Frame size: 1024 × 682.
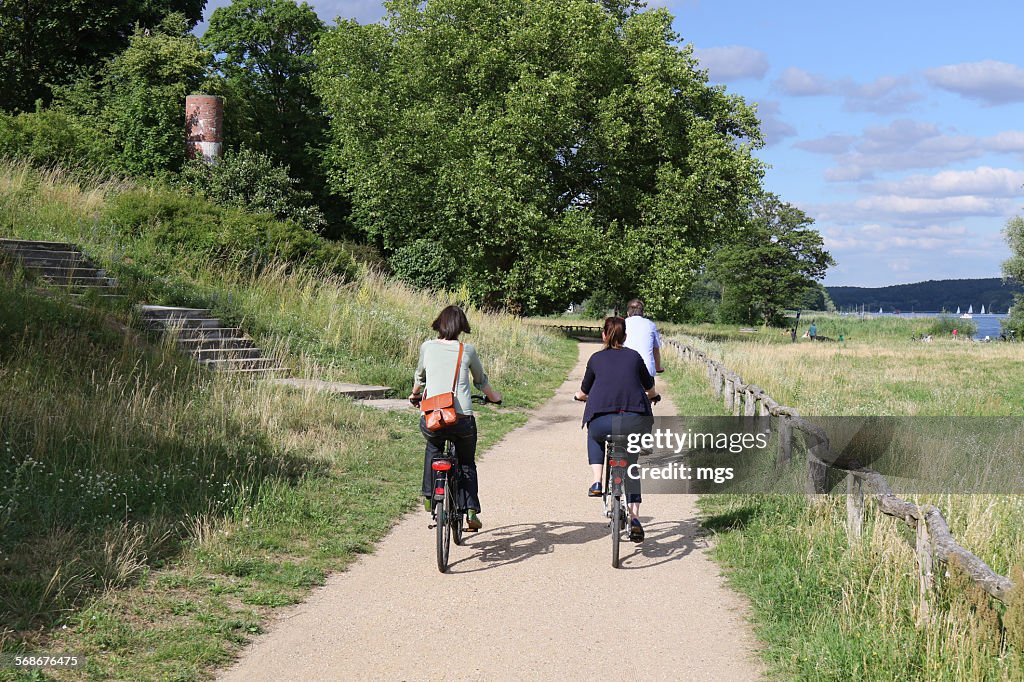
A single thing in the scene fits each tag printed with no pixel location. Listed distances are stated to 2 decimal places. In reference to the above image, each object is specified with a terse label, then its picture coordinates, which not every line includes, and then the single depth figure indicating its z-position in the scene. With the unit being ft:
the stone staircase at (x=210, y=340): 47.88
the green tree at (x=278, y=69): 155.74
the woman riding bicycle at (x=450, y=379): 22.59
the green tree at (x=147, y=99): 98.17
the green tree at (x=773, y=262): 259.84
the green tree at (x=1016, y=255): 205.26
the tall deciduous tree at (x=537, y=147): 114.01
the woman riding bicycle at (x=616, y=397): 23.63
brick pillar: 97.19
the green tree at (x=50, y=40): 125.39
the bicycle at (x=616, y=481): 22.77
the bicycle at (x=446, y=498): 22.26
